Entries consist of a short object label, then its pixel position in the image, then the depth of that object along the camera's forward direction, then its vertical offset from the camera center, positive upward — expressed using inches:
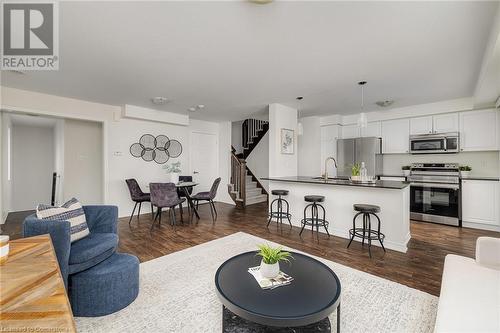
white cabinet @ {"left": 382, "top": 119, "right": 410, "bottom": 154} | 203.5 +29.1
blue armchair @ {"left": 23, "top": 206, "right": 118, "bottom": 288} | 63.9 -25.7
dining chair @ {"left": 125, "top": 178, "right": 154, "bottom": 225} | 187.8 -22.4
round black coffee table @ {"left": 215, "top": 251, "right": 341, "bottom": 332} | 48.7 -32.9
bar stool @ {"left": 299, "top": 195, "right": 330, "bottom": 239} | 151.3 -36.8
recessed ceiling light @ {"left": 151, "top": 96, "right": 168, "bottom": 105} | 173.0 +55.1
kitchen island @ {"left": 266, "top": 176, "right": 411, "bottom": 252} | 127.1 -23.1
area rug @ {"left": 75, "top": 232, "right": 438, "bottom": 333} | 66.0 -48.0
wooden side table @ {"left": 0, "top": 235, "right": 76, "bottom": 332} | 24.7 -18.0
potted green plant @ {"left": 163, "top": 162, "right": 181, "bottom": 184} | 204.8 -3.1
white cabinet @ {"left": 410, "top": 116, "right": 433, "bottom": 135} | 192.1 +36.9
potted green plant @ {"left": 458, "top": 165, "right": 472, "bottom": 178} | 173.8 -3.2
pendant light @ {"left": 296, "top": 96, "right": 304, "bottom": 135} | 174.2 +34.9
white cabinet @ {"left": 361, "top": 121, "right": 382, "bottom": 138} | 218.7 +37.6
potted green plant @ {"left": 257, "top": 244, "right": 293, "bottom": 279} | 62.0 -27.5
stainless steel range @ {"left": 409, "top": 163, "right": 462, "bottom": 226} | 171.8 -22.4
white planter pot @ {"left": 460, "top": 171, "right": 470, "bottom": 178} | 173.2 -6.3
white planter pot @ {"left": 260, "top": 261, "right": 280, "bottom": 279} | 61.9 -29.5
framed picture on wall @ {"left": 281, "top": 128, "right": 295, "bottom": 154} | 198.5 +24.3
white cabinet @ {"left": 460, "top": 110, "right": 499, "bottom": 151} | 165.9 +28.2
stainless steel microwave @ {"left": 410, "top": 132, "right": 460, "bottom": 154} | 178.2 +19.7
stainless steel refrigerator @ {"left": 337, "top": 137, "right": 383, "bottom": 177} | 211.2 +12.3
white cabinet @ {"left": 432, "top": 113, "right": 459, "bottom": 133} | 181.0 +37.0
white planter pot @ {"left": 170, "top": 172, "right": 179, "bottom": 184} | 204.1 -9.4
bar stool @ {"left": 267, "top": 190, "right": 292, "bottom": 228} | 173.2 -35.3
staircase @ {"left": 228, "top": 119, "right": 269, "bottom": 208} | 257.0 -10.3
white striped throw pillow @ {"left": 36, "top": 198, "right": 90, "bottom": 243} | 76.0 -17.2
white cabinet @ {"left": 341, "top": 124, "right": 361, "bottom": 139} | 235.1 +38.4
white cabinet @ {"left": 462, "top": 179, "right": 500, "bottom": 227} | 158.7 -26.7
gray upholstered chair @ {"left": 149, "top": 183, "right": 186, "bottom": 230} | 164.7 -21.3
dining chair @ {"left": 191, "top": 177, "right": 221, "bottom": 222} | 194.2 -25.8
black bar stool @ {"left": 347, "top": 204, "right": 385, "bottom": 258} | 123.3 -37.1
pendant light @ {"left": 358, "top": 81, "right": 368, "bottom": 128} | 136.2 +29.7
